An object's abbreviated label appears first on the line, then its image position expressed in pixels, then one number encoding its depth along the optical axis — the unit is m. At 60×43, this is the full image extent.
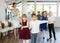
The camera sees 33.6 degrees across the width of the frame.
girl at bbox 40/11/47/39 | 5.07
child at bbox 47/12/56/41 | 5.01
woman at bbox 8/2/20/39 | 5.10
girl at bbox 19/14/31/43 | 3.62
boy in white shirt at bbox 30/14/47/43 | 3.63
